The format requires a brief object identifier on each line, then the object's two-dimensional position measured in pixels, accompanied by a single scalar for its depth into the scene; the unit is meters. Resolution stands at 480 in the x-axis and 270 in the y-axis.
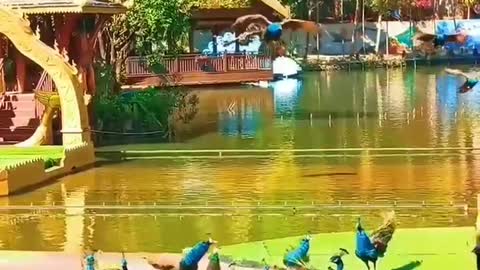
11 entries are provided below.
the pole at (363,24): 77.25
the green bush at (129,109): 32.31
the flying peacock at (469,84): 27.61
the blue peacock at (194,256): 12.08
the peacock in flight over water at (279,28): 23.45
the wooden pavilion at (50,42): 28.94
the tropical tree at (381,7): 76.12
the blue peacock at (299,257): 12.57
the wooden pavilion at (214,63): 52.19
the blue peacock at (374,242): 13.43
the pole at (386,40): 79.07
